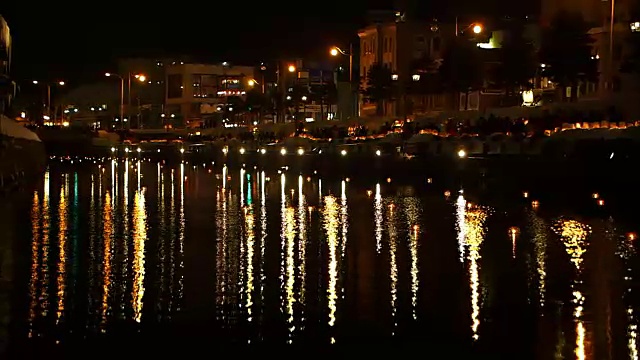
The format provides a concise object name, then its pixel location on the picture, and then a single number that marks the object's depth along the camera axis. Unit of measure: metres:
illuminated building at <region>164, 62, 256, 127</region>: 163.48
